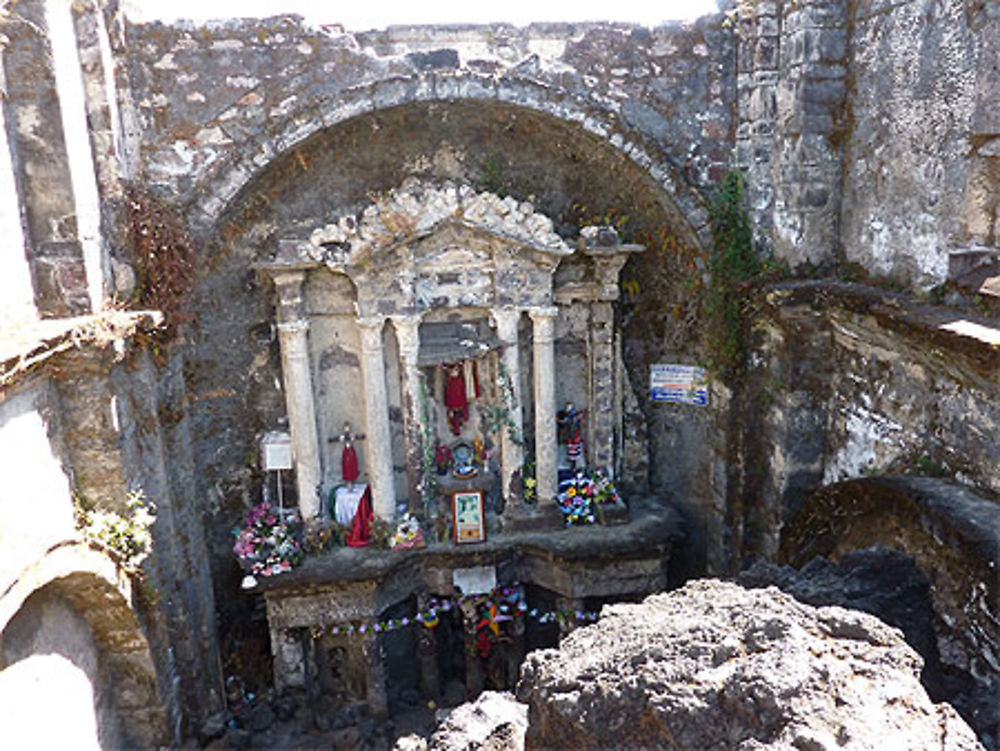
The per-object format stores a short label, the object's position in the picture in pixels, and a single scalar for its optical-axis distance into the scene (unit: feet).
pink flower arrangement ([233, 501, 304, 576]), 26.48
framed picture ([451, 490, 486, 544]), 27.66
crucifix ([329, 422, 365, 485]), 28.58
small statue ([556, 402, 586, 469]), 29.86
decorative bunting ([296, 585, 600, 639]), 27.12
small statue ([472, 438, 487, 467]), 29.53
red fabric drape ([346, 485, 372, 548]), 27.86
